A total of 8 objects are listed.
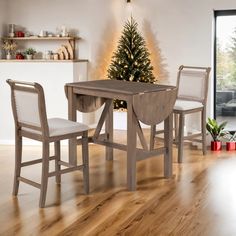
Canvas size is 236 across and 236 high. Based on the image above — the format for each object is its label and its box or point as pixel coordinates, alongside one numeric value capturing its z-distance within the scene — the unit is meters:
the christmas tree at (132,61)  6.18
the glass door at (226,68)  5.96
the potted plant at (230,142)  5.59
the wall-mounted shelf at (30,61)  5.99
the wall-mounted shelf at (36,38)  6.47
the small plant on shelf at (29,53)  6.44
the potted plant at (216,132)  5.58
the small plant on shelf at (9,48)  6.48
